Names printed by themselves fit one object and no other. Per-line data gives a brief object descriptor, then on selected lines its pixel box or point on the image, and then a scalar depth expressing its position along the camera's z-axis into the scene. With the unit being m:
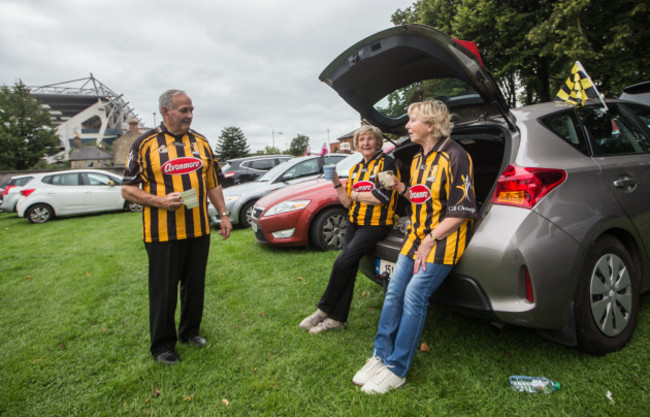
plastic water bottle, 1.95
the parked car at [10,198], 12.86
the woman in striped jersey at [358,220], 2.72
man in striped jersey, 2.44
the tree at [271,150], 62.92
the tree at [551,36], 12.02
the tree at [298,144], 74.75
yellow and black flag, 2.49
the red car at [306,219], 4.93
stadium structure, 73.38
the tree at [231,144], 66.81
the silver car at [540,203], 1.88
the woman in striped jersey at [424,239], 2.01
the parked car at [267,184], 7.26
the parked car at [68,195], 11.16
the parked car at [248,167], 11.83
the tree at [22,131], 36.19
